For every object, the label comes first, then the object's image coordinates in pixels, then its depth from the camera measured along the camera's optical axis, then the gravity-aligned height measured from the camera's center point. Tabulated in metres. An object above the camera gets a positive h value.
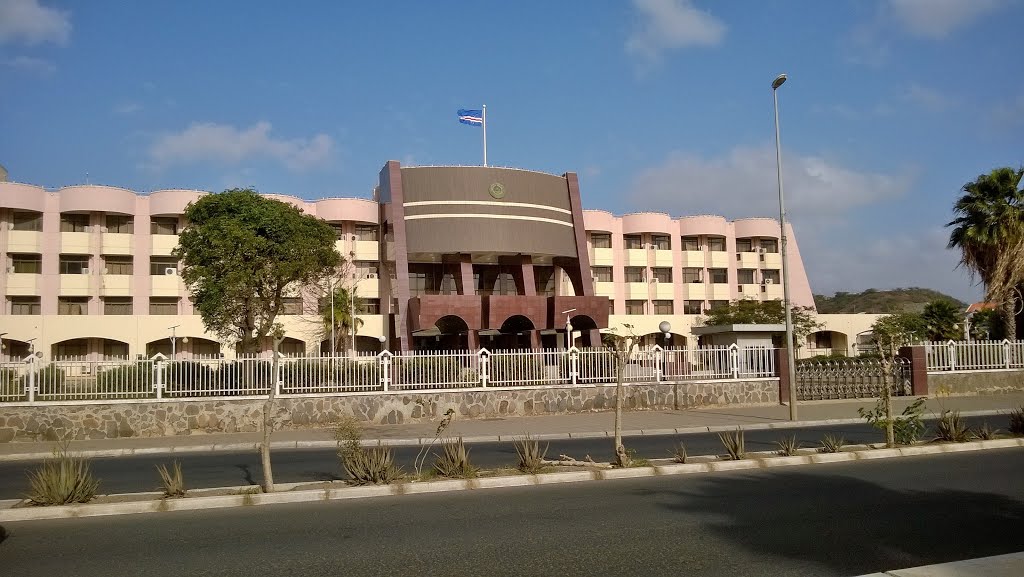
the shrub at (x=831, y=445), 12.99 -2.01
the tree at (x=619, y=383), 11.45 -0.78
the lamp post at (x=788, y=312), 19.29 +0.41
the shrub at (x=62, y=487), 9.10 -1.64
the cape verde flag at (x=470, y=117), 44.78 +12.86
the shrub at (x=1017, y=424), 14.22 -1.89
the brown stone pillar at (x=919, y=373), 25.66 -1.62
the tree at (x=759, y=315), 53.41 +1.00
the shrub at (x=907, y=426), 13.20 -1.75
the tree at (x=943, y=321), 40.44 +0.17
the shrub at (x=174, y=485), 9.52 -1.74
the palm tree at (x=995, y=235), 29.38 +3.47
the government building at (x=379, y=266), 43.66 +4.88
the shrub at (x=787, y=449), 12.58 -1.98
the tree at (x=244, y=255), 32.59 +3.88
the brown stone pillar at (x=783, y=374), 24.23 -1.44
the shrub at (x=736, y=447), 12.11 -1.86
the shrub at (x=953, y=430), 13.63 -1.90
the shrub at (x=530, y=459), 11.01 -1.78
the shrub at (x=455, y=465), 10.62 -1.76
